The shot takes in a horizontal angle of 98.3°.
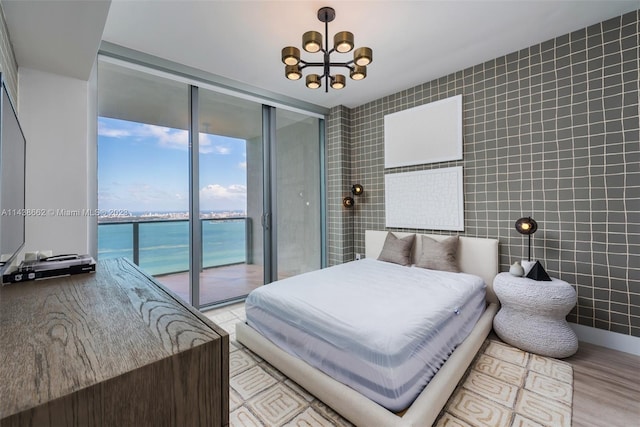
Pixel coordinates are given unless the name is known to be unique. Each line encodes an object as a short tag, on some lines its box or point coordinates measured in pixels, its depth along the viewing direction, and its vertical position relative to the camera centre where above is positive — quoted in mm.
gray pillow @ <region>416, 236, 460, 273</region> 3139 -479
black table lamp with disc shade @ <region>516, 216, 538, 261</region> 2656 -126
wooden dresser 507 -311
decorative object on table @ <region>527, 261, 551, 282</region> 2457 -547
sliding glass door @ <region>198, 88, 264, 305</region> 3457 +296
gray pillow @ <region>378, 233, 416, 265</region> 3504 -458
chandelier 2020 +1247
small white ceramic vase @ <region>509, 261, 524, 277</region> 2590 -537
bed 1495 -1036
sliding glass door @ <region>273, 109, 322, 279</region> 4168 +374
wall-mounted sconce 4309 +340
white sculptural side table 2276 -894
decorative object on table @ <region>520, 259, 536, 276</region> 2621 -505
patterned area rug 1657 -1218
